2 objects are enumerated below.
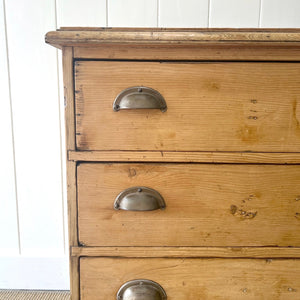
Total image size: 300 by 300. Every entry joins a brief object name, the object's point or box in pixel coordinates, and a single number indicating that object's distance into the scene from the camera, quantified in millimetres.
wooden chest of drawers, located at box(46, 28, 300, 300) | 642
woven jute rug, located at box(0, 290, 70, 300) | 1231
